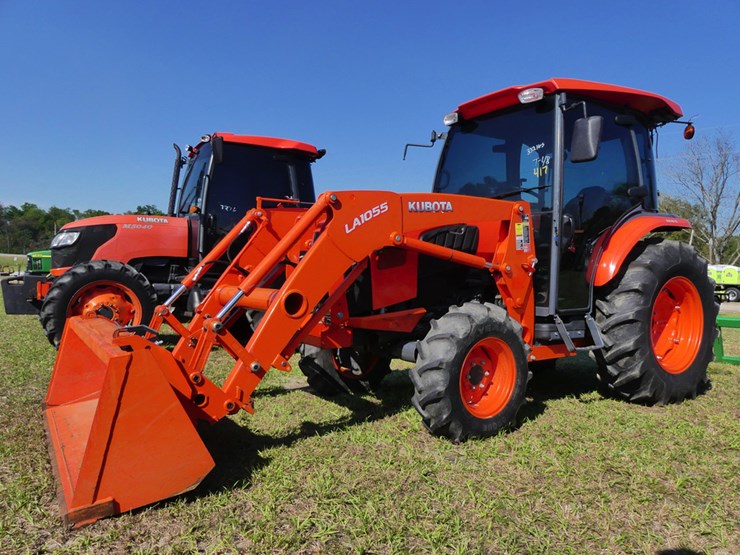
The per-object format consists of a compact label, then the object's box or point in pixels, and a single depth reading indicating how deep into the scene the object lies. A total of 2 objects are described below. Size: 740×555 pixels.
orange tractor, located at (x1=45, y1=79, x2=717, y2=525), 2.61
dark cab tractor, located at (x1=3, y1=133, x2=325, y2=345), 6.43
